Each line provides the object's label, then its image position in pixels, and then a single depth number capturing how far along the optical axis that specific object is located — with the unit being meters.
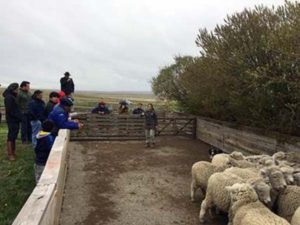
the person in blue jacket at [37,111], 6.73
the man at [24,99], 7.80
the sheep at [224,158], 5.26
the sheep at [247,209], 3.11
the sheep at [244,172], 4.42
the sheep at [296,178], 4.27
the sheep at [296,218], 3.25
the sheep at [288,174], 4.18
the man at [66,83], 10.82
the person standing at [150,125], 8.83
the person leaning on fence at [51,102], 6.56
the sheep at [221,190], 3.78
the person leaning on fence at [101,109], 10.73
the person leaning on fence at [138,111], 11.19
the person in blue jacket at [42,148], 4.79
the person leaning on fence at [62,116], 5.54
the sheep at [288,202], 3.76
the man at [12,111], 6.78
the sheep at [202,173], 4.78
